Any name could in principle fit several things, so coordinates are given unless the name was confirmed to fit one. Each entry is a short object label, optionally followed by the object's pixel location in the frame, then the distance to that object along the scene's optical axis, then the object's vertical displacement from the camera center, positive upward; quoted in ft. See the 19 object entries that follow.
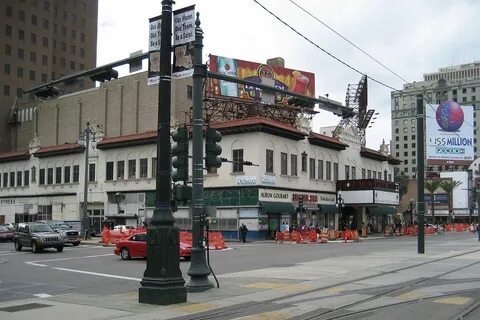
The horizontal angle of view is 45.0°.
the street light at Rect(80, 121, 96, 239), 157.89 -6.07
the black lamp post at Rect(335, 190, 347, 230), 177.51 -2.16
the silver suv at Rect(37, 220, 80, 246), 132.46 -8.25
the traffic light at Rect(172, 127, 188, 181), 48.01 +3.55
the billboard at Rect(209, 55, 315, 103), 202.90 +45.04
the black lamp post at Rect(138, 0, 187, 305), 41.01 -2.28
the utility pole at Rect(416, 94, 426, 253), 99.09 +5.26
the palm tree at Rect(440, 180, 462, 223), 369.38 +7.99
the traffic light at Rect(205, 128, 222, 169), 50.29 +4.22
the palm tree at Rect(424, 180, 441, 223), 321.56 +7.87
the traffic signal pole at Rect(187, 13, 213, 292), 48.39 +0.99
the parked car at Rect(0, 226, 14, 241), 155.80 -10.08
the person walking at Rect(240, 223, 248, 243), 155.22 -9.24
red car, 86.12 -7.64
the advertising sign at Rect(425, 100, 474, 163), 204.95 +22.06
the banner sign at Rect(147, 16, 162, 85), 45.68 +11.77
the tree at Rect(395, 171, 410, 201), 369.30 +11.13
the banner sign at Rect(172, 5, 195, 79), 45.14 +12.24
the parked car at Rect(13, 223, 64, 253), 106.93 -7.65
